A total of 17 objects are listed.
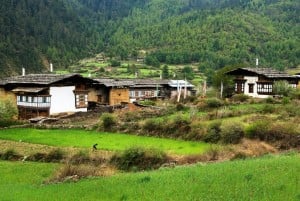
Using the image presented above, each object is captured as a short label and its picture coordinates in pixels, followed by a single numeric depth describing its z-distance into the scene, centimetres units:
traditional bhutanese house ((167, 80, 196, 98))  6941
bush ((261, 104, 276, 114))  4003
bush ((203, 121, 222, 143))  3145
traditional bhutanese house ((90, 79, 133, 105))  5988
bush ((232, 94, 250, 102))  5181
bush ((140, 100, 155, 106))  5420
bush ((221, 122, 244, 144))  3041
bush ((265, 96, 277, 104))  4850
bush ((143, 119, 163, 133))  3550
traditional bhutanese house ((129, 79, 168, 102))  6525
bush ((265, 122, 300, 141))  2930
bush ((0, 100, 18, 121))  4206
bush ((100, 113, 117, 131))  3834
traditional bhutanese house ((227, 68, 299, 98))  5872
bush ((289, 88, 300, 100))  5034
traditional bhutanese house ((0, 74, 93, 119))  4909
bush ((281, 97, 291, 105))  4570
